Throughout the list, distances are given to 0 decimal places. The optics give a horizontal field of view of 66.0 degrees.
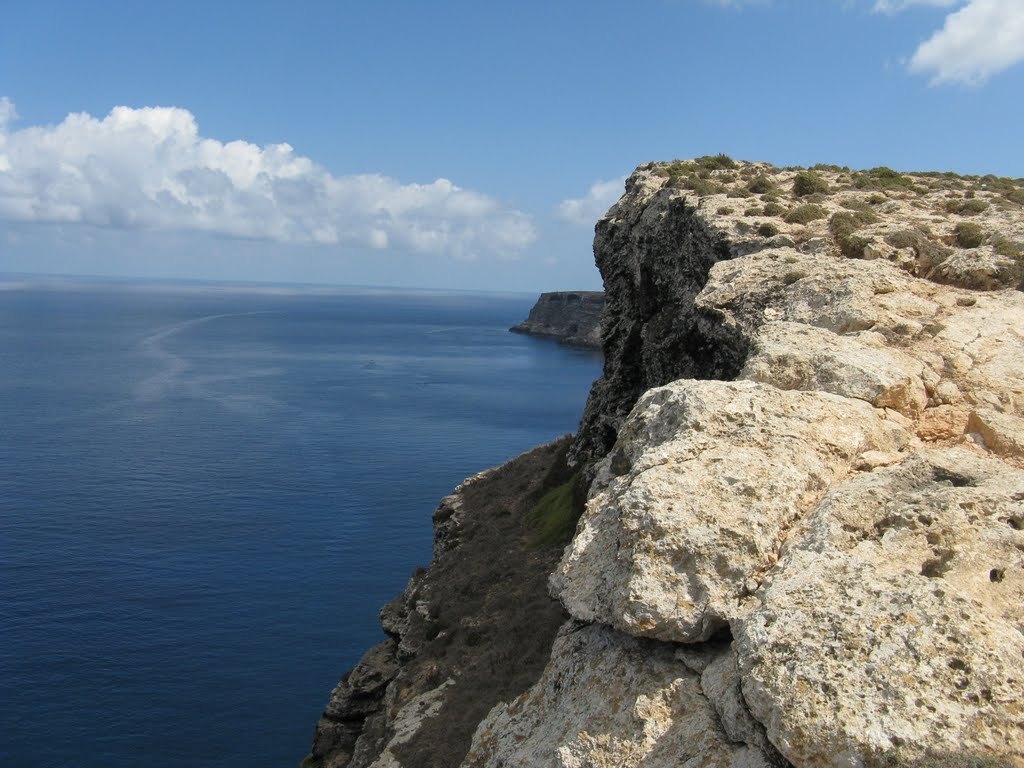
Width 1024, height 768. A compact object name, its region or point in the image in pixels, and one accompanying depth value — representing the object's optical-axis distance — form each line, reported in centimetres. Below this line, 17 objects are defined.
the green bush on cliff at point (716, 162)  4896
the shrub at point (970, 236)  2861
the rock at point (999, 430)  1527
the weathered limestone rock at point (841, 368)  1630
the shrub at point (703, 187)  3781
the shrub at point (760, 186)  3861
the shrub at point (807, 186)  3881
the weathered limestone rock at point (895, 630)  904
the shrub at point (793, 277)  2320
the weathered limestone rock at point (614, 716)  1073
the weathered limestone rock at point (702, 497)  1185
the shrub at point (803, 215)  3162
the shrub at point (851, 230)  2672
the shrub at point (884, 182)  4153
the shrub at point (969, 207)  3525
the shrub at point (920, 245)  2598
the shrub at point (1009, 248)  2589
